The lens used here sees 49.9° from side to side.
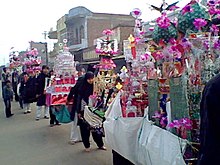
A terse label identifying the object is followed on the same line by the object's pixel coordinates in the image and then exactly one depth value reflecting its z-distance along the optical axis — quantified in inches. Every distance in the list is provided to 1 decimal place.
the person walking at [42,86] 287.6
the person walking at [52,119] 261.1
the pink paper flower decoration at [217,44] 77.8
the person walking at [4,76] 351.8
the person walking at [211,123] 37.4
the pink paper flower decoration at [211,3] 87.2
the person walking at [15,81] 496.8
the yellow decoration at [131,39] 129.1
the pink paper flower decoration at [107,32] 199.3
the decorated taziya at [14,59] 546.8
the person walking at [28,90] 313.2
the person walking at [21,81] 386.8
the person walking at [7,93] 336.6
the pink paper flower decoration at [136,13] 129.3
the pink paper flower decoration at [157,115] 99.0
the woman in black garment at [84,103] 178.6
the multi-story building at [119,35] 638.3
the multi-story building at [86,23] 942.3
